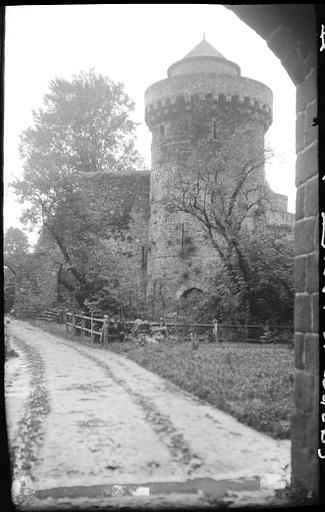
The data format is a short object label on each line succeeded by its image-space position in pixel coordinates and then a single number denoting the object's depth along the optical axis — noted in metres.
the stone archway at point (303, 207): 3.07
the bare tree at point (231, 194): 15.90
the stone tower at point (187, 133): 19.31
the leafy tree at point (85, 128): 25.78
